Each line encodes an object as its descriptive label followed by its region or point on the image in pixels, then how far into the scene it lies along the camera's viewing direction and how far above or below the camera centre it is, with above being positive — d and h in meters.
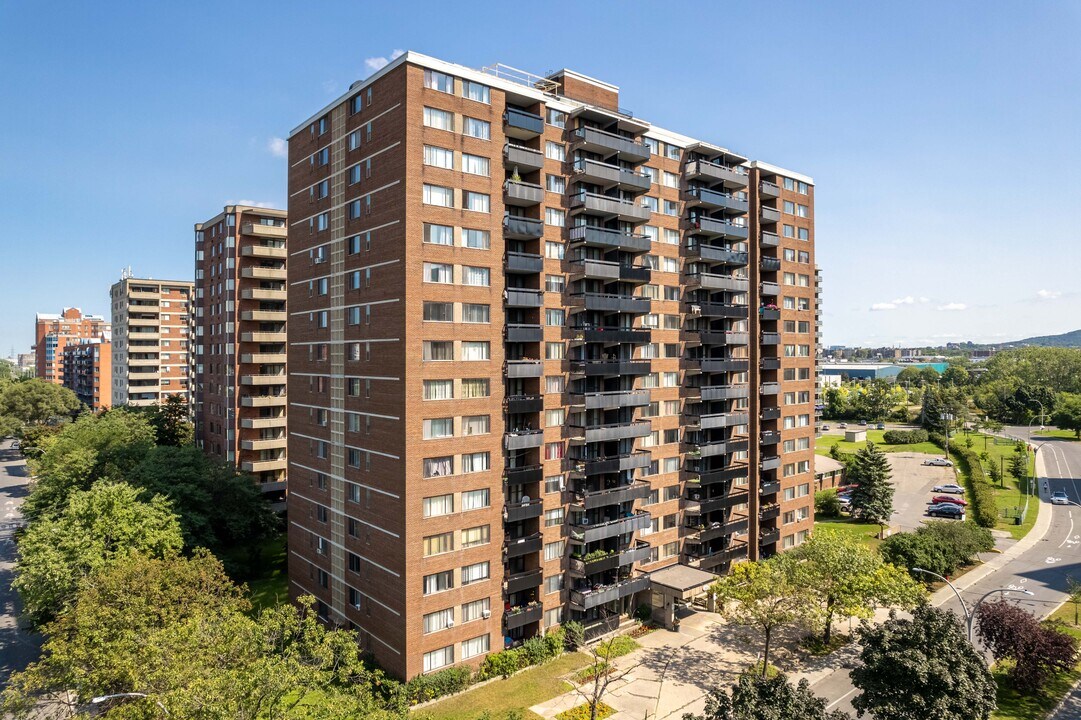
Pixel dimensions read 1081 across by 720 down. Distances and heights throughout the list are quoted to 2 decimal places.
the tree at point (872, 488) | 85.44 -18.14
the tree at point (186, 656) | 26.17 -15.25
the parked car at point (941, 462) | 123.86 -21.09
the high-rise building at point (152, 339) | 128.88 +5.83
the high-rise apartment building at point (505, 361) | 42.59 +0.27
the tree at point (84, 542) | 45.94 -14.19
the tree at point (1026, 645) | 41.38 -19.84
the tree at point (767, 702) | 27.50 -15.93
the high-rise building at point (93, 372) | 162.00 -1.62
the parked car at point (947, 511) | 89.69 -22.50
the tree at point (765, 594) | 45.06 -17.89
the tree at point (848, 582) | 45.62 -17.04
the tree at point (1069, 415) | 151.88 -14.06
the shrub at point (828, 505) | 93.31 -22.39
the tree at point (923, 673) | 30.62 -16.48
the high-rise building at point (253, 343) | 80.25 +2.99
